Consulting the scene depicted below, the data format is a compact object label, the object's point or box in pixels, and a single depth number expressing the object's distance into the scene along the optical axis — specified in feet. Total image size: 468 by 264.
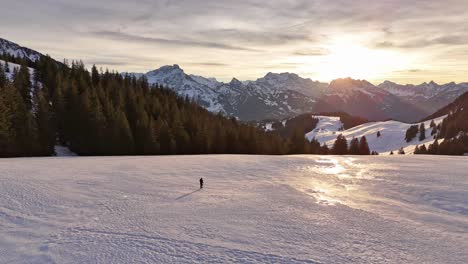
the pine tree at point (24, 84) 221.19
